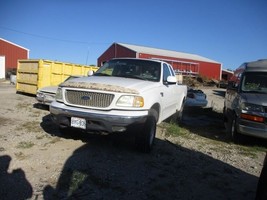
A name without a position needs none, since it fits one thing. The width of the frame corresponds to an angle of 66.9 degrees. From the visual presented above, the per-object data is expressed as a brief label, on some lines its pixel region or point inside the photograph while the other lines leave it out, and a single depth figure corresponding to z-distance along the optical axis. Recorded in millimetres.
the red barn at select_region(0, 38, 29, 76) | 23560
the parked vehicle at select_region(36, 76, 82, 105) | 6817
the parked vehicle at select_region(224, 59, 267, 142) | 4519
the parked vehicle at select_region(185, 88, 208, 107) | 8619
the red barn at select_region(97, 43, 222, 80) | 25503
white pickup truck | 3459
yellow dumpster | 9227
